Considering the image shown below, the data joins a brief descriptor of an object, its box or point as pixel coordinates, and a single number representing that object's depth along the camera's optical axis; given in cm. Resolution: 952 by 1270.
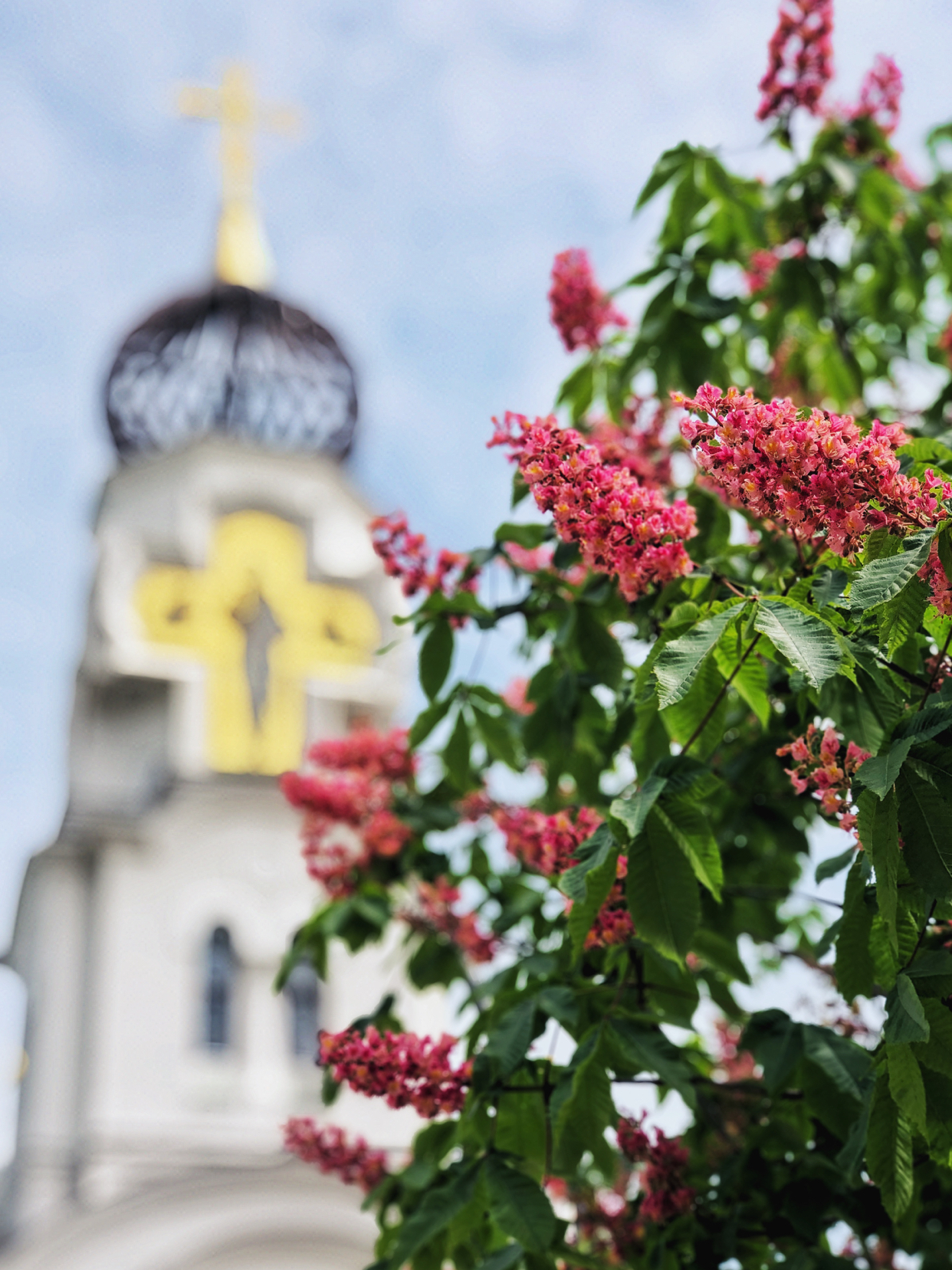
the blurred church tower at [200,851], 1294
